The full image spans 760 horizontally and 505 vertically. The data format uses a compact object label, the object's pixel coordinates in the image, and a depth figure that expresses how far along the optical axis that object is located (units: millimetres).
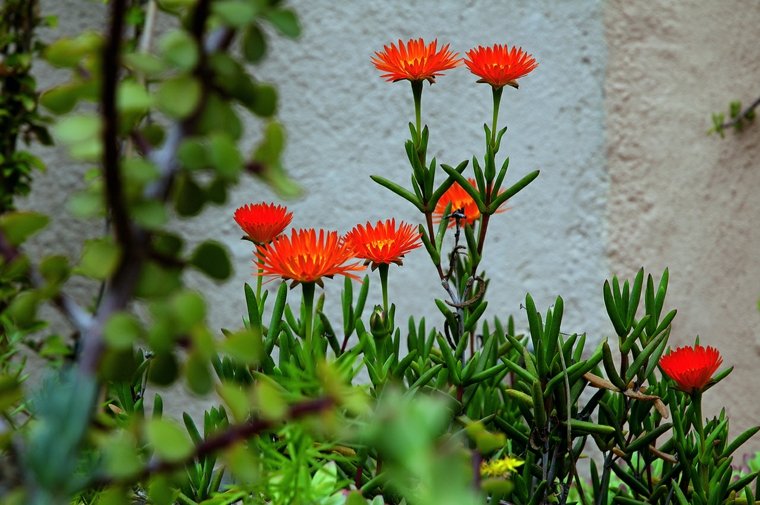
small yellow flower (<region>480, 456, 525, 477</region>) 1309
